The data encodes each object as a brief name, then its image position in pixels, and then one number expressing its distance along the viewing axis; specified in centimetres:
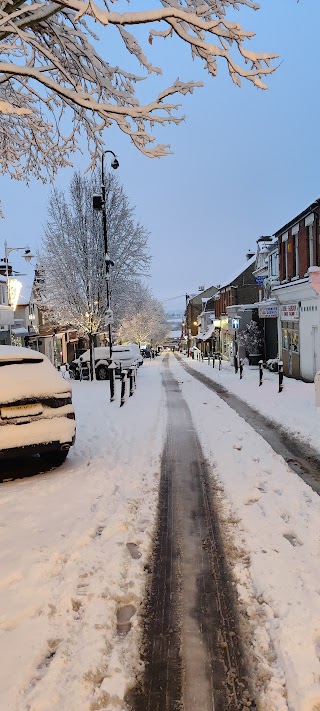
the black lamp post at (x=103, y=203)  1675
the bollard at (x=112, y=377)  1474
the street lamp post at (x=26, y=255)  2565
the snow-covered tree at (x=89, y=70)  461
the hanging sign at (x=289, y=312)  2039
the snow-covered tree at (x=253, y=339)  3488
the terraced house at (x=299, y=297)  1820
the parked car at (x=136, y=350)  2693
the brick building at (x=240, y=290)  4500
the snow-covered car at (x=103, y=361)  2489
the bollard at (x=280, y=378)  1530
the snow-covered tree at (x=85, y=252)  2541
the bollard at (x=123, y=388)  1333
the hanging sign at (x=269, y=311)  2406
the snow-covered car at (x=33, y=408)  564
